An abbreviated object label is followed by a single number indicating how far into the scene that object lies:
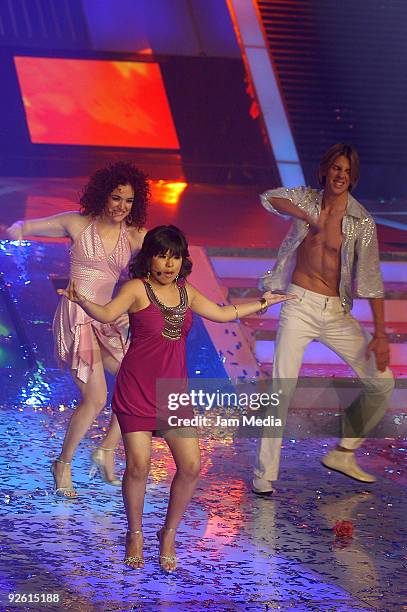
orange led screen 27.97
